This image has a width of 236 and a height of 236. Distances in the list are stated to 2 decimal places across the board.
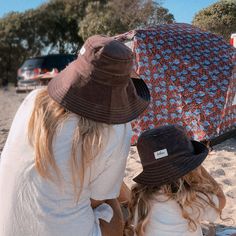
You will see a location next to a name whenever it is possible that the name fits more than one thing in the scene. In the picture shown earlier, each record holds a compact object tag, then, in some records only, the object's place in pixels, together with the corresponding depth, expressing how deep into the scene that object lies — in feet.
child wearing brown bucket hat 6.61
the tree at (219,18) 40.45
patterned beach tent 15.52
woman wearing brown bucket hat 5.79
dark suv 44.23
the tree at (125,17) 58.18
